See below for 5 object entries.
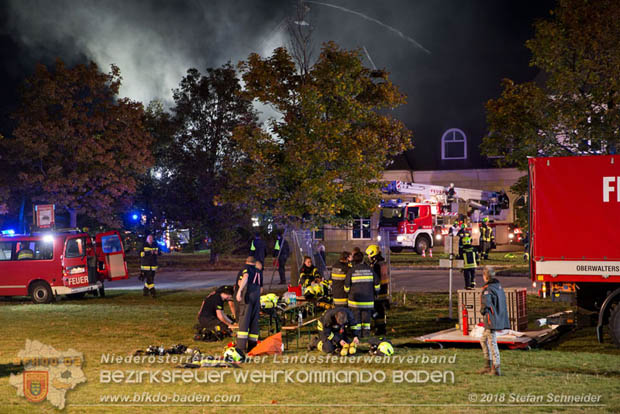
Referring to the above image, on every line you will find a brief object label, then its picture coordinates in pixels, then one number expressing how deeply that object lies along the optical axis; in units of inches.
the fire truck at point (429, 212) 1460.4
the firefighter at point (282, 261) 995.3
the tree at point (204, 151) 1480.1
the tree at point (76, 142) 1250.0
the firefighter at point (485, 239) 1382.9
